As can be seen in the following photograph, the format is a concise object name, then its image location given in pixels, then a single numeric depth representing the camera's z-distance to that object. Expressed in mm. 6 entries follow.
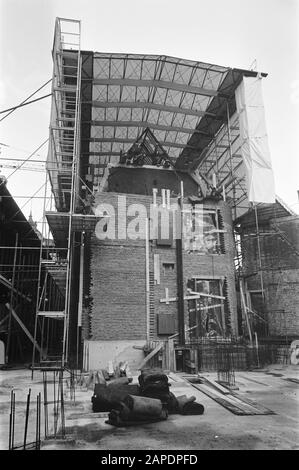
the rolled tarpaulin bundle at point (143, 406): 8039
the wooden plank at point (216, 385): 11383
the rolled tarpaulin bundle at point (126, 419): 7848
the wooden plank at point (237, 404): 9141
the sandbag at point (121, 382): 10162
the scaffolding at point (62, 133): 18781
